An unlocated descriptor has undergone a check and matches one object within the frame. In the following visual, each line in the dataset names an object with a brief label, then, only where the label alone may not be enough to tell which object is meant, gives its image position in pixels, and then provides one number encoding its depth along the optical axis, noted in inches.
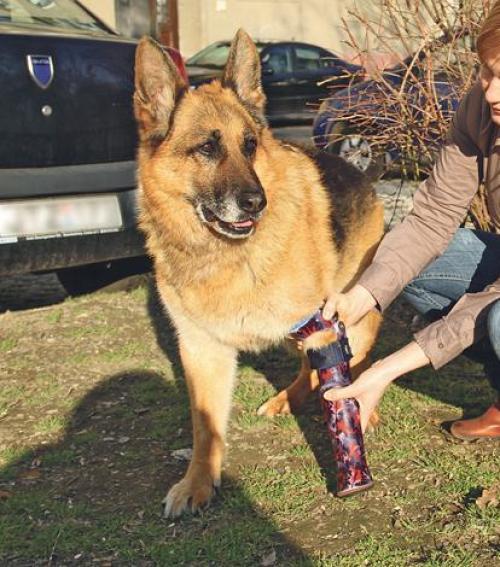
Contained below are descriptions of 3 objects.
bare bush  165.0
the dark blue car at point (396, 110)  170.4
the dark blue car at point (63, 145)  157.2
